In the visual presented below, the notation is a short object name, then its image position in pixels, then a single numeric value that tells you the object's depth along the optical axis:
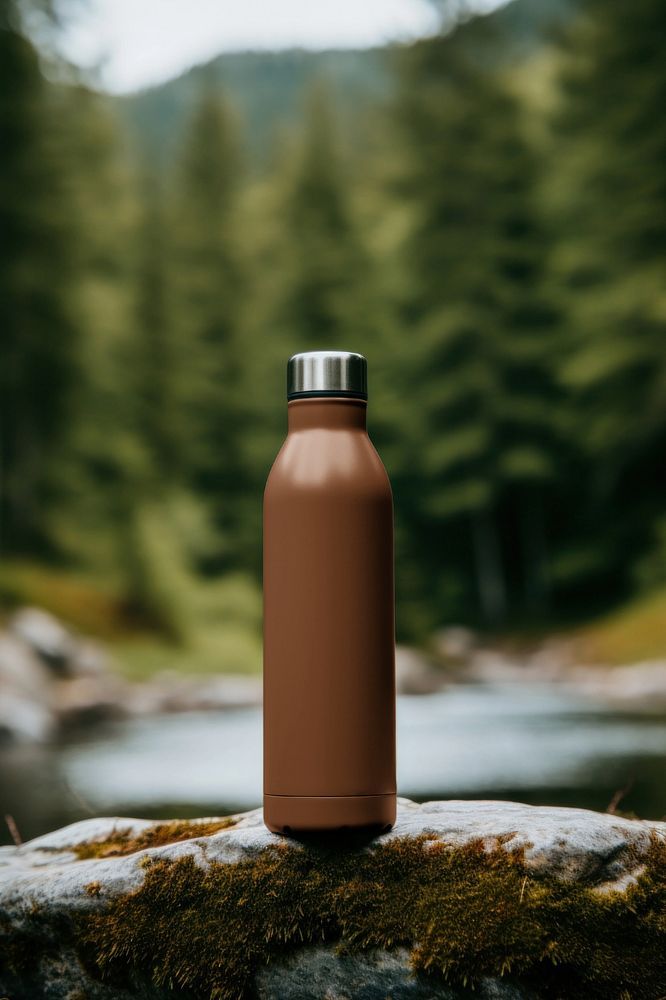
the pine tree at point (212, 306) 22.61
